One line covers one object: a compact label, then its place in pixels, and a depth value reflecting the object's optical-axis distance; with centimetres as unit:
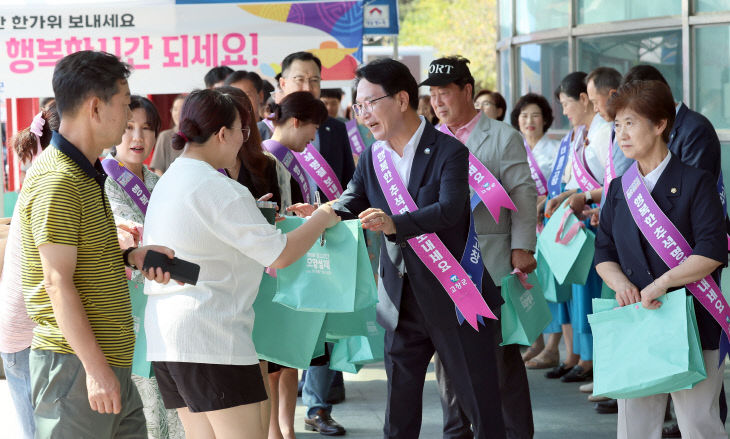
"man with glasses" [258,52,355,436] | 522
